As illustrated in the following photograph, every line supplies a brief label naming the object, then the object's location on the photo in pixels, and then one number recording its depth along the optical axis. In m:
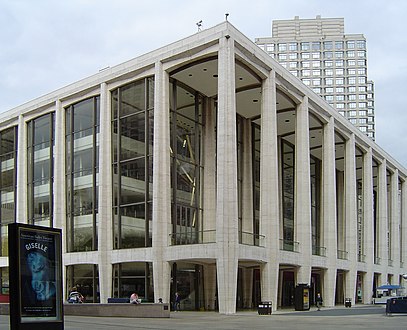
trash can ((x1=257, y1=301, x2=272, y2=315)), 36.56
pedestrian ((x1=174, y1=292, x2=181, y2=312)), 40.07
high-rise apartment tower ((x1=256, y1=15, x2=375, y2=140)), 139.00
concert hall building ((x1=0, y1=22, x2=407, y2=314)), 39.75
